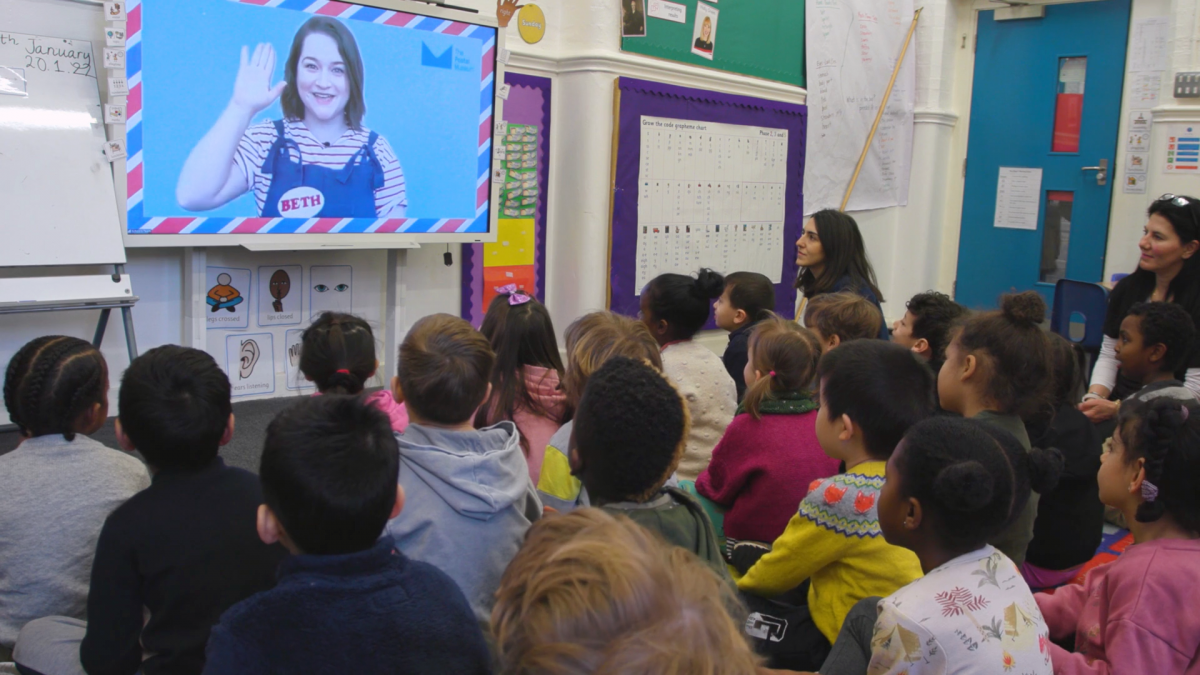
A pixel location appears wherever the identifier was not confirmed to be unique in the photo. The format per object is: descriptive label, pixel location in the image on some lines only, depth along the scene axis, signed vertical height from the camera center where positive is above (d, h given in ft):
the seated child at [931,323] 8.28 -1.00
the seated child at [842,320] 8.34 -1.00
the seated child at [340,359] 6.34 -1.15
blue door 16.85 +1.39
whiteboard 9.25 +0.45
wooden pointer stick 17.95 +1.44
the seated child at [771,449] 5.90 -1.58
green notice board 14.24 +2.79
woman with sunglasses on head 9.25 -0.58
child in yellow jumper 4.71 -1.56
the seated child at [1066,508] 6.64 -2.12
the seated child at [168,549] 3.90 -1.56
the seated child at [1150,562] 4.09 -1.58
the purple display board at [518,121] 13.10 +1.05
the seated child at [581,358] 5.39 -1.09
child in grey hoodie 4.27 -1.36
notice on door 17.88 +0.38
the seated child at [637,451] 4.10 -1.12
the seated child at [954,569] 3.55 -1.47
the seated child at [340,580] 2.94 -1.29
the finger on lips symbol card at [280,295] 11.66 -1.33
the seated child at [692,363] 7.39 -1.30
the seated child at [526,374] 6.41 -1.27
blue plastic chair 12.25 -1.29
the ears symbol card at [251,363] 11.53 -2.20
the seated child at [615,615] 2.33 -1.09
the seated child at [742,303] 9.46 -1.00
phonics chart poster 14.44 +0.15
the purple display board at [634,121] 13.80 +1.31
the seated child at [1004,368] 6.00 -1.00
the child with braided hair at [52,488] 4.50 -1.52
